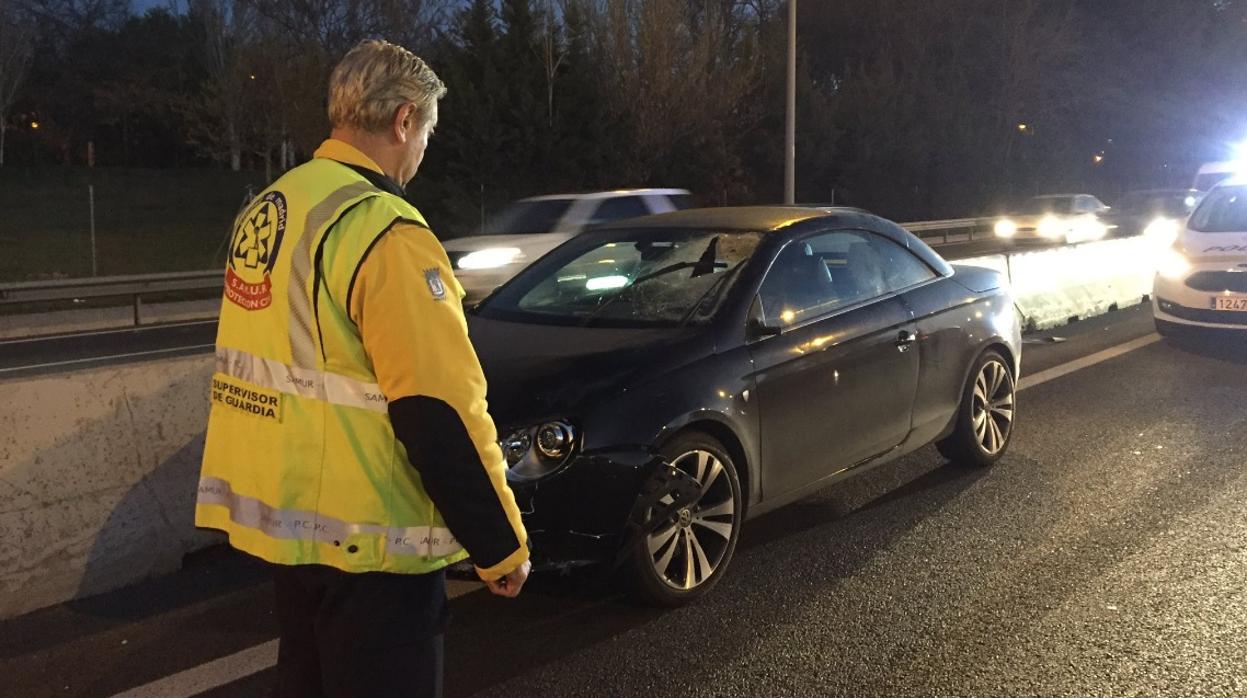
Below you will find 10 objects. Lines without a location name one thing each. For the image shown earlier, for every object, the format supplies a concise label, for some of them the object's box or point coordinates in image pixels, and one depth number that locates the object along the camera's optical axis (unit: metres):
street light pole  21.62
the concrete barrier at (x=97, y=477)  4.41
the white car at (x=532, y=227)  13.90
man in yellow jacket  1.96
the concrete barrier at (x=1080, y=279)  11.30
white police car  10.14
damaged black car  4.27
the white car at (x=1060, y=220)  28.05
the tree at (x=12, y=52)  38.91
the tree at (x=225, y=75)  34.62
